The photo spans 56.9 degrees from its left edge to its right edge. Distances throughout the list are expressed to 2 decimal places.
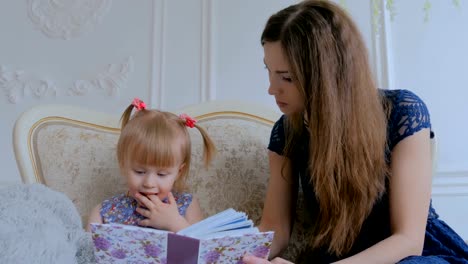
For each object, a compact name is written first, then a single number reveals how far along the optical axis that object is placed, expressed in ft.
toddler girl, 3.62
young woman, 3.14
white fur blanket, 2.07
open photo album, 2.38
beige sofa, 4.08
